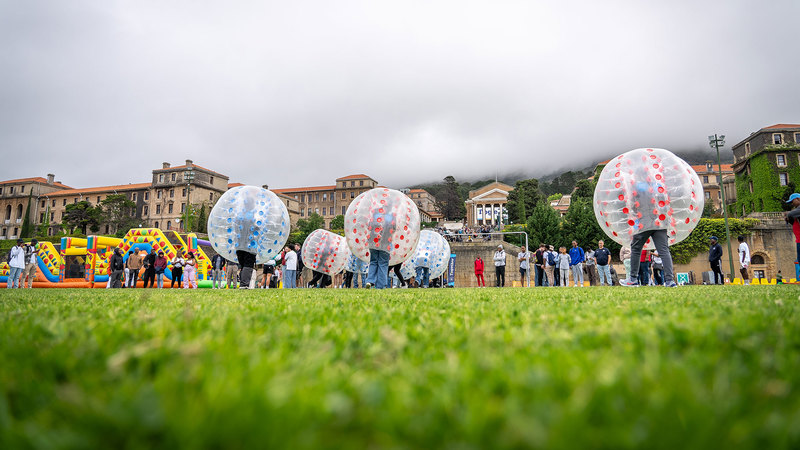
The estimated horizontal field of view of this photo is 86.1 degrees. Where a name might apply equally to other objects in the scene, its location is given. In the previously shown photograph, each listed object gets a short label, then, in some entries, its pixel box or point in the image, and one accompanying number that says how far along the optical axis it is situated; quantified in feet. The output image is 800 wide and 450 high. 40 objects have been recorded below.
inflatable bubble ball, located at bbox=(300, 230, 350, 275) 58.95
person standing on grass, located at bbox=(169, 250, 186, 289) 62.23
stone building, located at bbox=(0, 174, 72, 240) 330.34
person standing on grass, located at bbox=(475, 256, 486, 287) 74.73
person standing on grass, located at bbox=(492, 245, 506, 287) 67.46
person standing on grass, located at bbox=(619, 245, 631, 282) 54.95
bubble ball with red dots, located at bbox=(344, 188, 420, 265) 37.04
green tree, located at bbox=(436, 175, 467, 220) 410.10
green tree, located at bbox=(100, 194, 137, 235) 270.05
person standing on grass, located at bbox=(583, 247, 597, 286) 72.22
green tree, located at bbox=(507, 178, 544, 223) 283.38
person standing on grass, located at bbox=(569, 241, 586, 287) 58.23
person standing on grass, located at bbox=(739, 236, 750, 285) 53.31
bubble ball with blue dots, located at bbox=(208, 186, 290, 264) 40.40
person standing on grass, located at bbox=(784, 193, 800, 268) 33.40
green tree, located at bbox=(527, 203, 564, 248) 159.43
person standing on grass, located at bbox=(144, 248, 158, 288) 59.72
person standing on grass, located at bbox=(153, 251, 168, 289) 61.36
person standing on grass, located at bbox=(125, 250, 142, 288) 61.87
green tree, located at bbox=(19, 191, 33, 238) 310.24
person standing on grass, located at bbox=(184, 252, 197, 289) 76.02
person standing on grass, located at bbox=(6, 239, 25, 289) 55.93
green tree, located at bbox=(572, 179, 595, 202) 263.02
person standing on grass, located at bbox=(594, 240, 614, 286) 56.13
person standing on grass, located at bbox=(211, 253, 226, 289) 67.67
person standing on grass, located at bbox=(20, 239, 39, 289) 59.82
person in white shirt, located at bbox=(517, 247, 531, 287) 68.69
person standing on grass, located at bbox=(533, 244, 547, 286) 63.70
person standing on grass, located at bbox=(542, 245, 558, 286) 61.46
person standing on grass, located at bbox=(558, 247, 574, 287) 59.50
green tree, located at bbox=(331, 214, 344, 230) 289.78
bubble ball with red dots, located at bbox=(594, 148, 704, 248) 32.19
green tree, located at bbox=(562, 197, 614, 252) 155.02
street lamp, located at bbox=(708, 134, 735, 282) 122.11
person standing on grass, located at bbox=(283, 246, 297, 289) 62.28
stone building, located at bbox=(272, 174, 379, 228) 360.28
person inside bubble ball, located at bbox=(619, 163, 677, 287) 32.30
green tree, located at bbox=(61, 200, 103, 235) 258.78
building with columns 354.54
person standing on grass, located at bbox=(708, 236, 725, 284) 50.43
